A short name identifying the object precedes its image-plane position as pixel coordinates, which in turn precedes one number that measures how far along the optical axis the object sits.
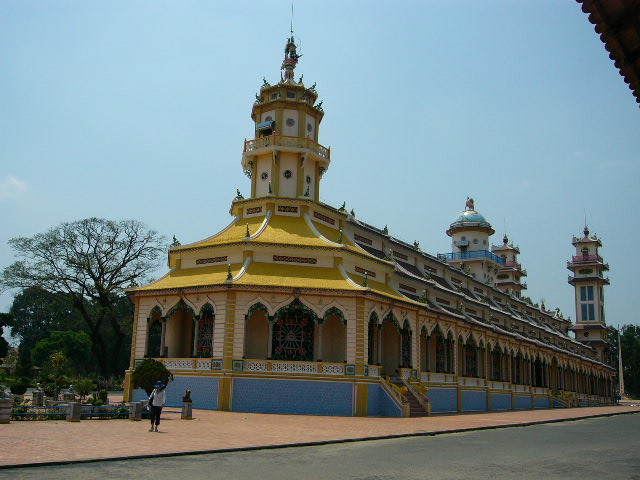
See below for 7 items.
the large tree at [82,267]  55.06
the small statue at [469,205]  75.09
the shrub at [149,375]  26.03
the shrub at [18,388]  37.69
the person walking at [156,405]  19.44
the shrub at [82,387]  29.56
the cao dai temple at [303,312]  31.11
